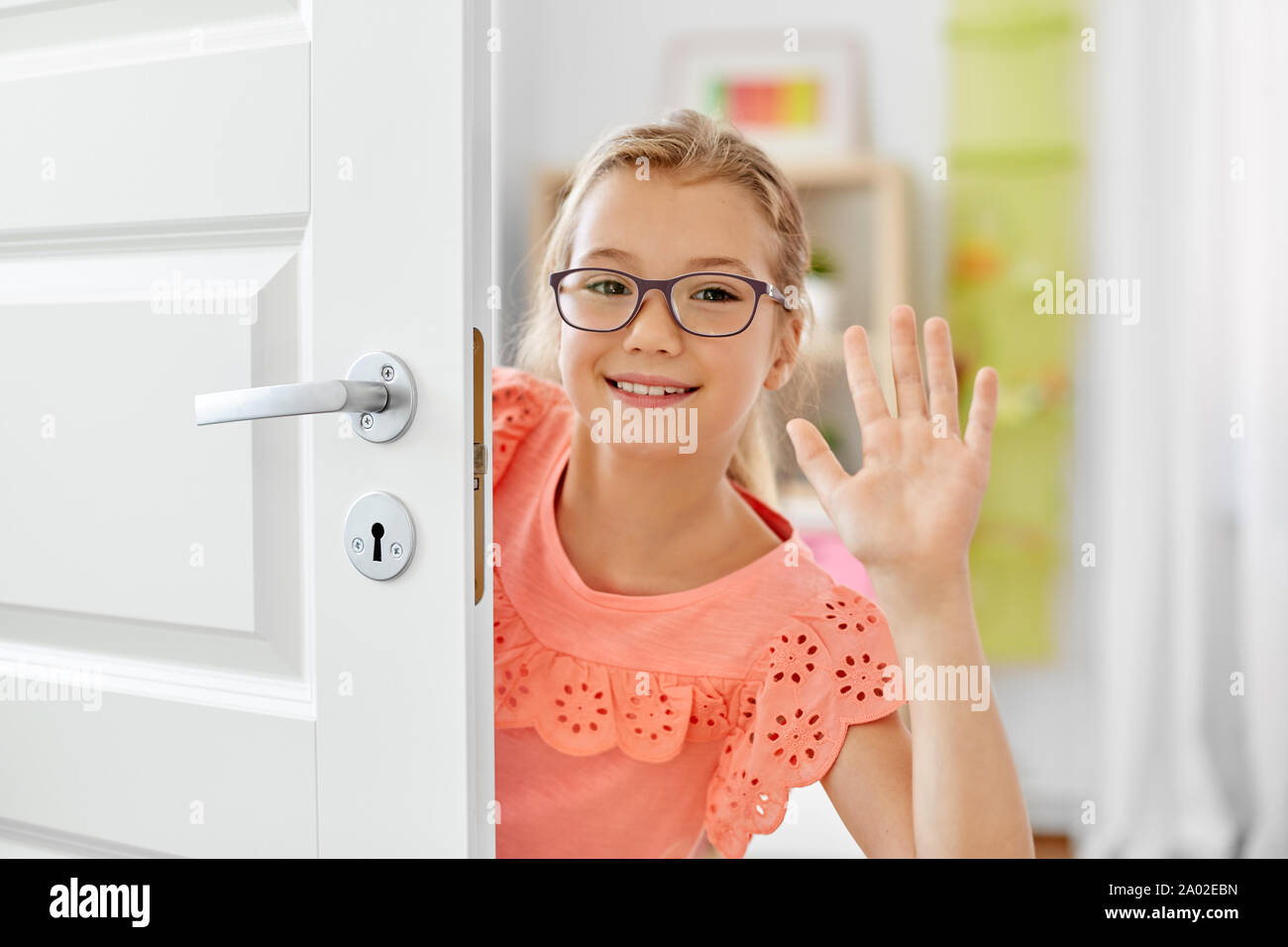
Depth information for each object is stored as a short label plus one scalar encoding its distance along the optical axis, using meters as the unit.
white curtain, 1.79
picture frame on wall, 2.17
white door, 0.62
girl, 0.78
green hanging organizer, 2.10
